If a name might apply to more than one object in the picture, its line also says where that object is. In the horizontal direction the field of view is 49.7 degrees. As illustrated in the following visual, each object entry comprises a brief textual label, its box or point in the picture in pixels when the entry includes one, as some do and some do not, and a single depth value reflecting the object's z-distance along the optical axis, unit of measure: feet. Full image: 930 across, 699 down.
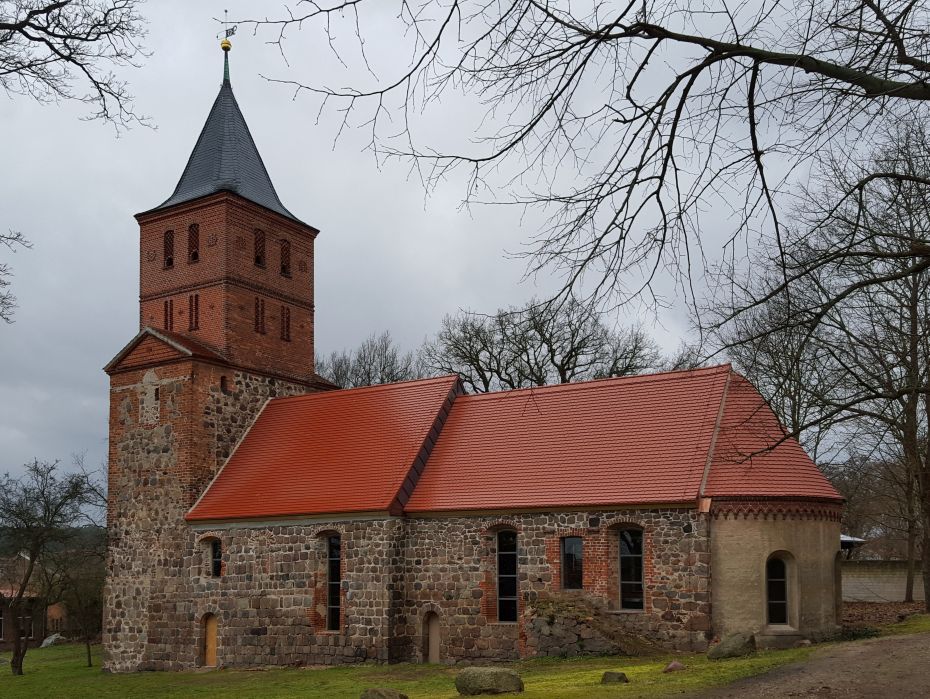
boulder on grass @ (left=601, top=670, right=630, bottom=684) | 47.78
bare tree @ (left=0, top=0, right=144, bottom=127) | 31.42
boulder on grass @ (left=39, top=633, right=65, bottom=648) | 165.21
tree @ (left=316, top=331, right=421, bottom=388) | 162.40
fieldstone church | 64.34
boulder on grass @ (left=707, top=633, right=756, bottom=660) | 55.36
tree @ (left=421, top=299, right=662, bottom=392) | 124.68
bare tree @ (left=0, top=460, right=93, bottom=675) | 102.06
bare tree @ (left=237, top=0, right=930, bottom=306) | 21.70
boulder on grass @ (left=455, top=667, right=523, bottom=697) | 45.73
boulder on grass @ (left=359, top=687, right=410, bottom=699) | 43.86
